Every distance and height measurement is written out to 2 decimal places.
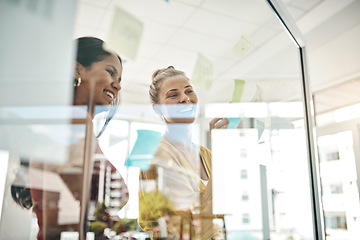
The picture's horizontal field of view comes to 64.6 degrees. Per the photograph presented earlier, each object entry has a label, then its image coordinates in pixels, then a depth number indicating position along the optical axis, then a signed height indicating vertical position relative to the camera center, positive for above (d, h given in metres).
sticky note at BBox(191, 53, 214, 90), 0.83 +0.32
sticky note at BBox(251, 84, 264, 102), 1.28 +0.39
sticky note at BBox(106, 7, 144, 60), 0.60 +0.31
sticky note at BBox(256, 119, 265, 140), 1.27 +0.23
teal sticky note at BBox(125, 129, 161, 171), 0.63 +0.07
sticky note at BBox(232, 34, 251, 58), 1.09 +0.51
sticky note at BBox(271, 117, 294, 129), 1.46 +0.28
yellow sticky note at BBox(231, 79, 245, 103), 1.06 +0.33
